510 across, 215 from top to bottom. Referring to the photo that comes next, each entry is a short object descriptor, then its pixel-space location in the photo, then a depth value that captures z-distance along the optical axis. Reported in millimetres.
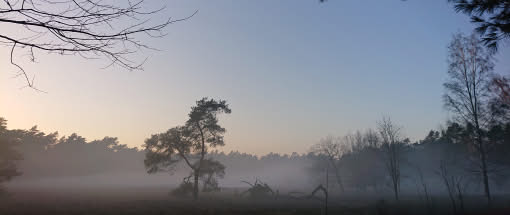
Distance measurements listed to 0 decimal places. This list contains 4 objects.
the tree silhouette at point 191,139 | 33875
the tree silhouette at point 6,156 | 31517
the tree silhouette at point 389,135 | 38769
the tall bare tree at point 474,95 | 19922
